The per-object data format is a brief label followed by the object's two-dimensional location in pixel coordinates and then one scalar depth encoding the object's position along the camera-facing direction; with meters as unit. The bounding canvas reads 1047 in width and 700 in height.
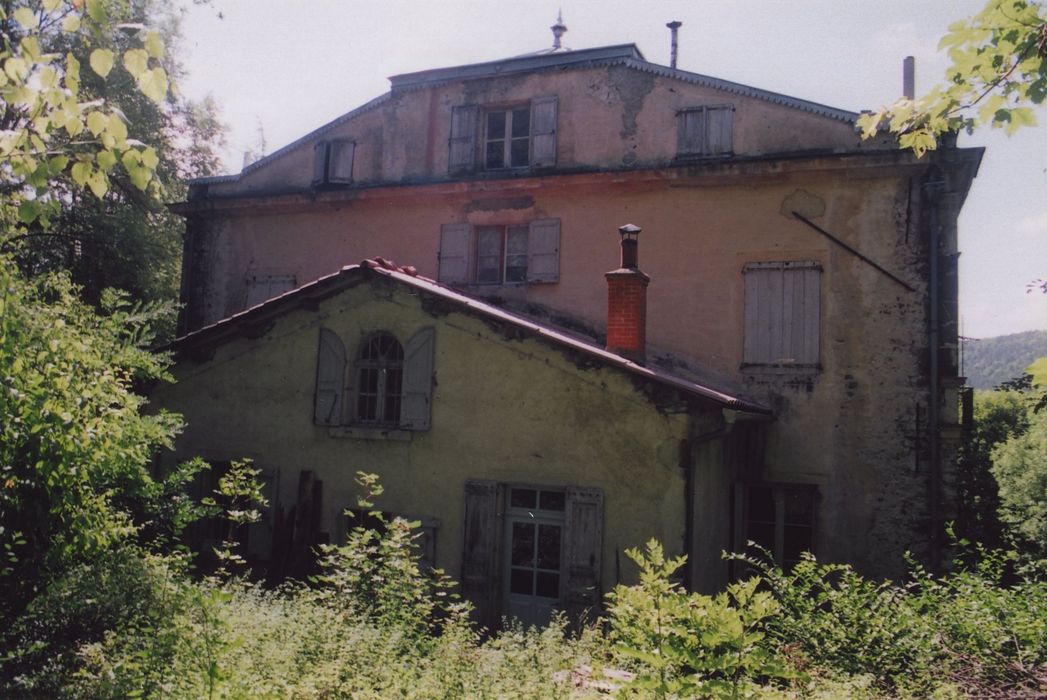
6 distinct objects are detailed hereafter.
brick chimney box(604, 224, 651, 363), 9.41
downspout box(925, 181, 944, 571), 10.34
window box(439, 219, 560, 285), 13.06
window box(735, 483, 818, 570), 10.86
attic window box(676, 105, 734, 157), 11.98
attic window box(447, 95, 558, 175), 13.19
